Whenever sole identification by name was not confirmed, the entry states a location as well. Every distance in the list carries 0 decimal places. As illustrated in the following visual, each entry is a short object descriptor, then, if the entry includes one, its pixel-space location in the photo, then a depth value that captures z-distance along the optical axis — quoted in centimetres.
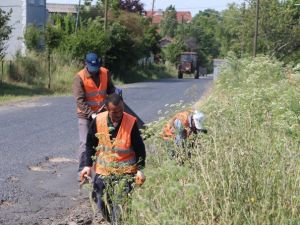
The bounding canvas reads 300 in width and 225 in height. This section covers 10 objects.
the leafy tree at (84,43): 3662
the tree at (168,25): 11388
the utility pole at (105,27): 4011
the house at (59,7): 8901
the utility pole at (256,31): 3732
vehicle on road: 6012
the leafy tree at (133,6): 6138
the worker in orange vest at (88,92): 787
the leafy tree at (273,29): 4416
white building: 4694
